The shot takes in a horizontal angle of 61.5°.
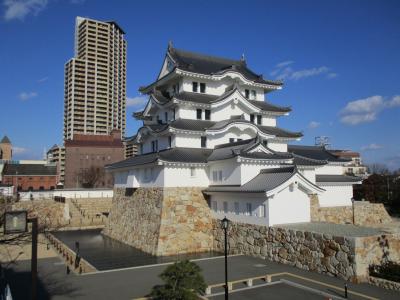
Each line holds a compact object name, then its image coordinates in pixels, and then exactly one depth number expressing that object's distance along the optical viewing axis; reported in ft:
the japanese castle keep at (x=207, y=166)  71.61
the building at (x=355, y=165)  307.17
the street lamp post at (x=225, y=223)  45.55
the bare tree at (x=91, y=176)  250.78
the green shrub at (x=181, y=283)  36.70
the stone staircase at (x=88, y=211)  133.18
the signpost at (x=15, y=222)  25.60
